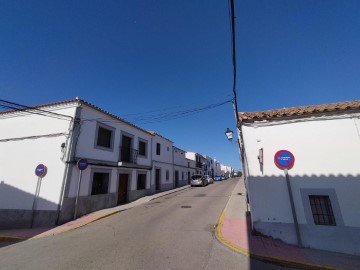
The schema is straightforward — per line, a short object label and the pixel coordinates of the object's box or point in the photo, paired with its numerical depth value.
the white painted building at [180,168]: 25.39
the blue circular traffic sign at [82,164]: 9.51
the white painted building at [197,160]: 37.88
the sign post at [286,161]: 5.76
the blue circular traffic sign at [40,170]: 9.21
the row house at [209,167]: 49.24
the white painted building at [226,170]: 78.12
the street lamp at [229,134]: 9.27
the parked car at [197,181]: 26.23
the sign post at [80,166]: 9.50
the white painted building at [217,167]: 64.02
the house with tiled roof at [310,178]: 5.22
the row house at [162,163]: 19.01
